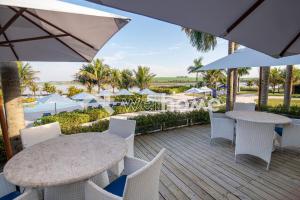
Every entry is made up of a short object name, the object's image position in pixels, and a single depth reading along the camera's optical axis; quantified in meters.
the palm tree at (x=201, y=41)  7.07
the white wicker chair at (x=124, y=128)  2.35
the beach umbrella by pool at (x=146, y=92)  11.75
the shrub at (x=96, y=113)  9.19
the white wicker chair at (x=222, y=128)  3.44
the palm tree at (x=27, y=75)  22.27
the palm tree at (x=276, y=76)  22.53
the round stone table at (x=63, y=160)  1.24
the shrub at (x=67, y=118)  6.91
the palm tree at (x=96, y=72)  20.21
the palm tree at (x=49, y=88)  21.58
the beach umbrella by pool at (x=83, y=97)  9.85
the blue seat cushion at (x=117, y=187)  1.50
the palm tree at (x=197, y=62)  24.02
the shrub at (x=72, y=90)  16.75
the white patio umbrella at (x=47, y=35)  1.57
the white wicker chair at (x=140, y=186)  1.11
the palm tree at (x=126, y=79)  22.68
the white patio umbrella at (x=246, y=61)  3.07
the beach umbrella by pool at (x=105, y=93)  12.08
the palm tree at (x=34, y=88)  22.87
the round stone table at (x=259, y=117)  2.80
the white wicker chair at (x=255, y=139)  2.54
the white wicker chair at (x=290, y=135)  2.92
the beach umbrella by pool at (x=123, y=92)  11.77
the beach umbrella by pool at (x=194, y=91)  12.59
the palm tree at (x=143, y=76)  21.53
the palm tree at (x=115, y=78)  21.90
